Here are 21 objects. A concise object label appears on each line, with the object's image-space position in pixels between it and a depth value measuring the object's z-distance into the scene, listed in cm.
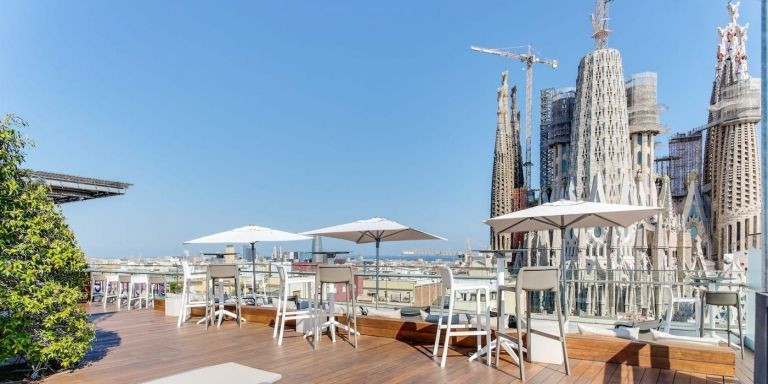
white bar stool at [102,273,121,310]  953
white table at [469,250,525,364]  436
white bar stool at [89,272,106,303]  1066
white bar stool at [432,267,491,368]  434
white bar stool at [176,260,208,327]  682
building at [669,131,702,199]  5181
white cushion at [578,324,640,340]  445
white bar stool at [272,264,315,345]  552
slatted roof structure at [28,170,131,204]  953
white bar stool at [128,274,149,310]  936
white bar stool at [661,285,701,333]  583
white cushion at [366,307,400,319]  610
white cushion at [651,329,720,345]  409
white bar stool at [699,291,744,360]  481
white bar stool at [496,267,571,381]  394
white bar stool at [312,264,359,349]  517
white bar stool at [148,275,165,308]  966
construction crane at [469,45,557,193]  8000
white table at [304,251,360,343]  557
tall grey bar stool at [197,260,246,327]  682
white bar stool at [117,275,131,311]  920
